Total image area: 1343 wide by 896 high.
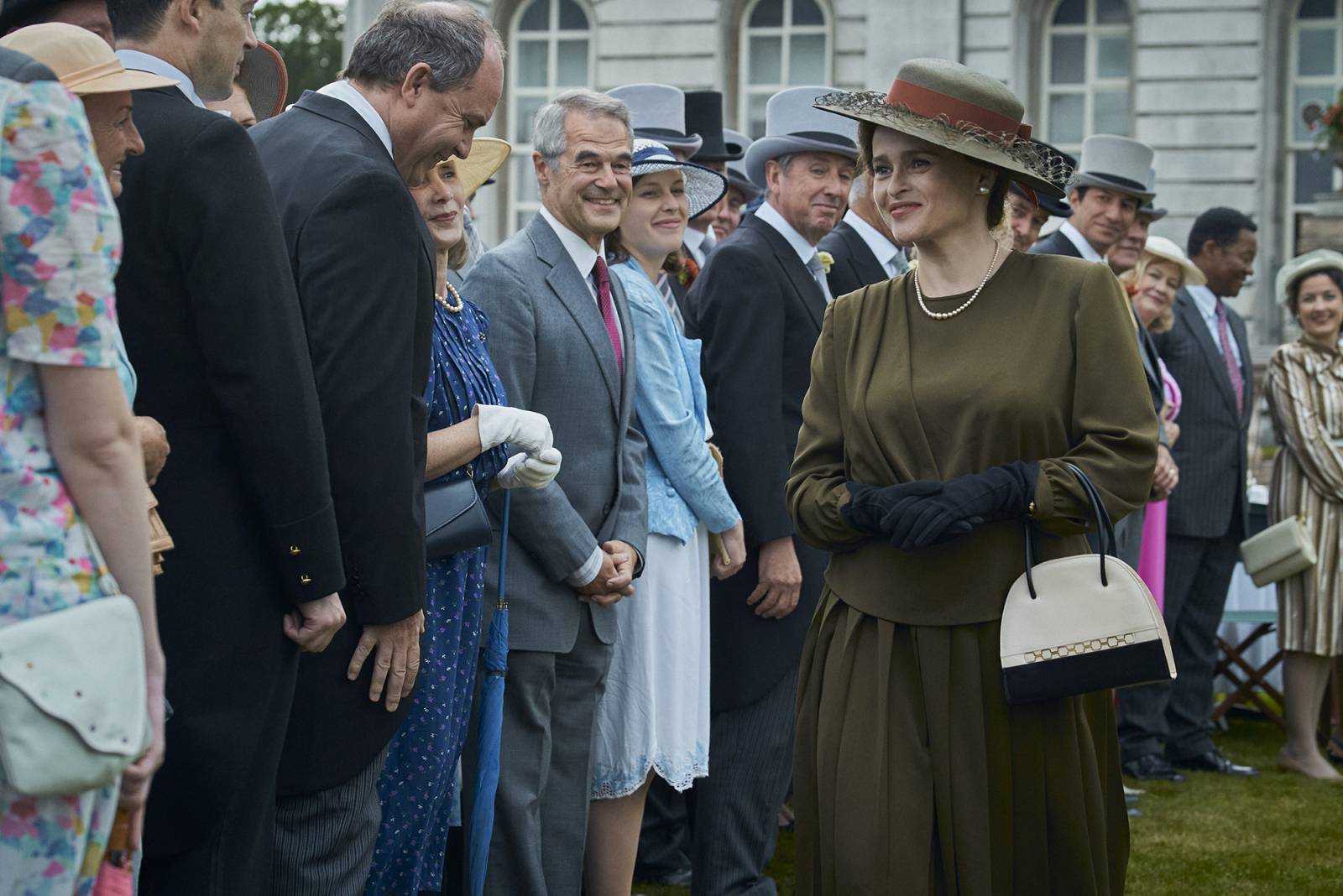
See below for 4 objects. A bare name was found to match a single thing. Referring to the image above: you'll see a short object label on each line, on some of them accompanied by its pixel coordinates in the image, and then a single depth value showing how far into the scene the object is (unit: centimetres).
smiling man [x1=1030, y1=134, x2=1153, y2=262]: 674
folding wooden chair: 823
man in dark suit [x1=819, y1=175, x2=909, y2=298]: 549
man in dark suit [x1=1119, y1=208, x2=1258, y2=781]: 742
